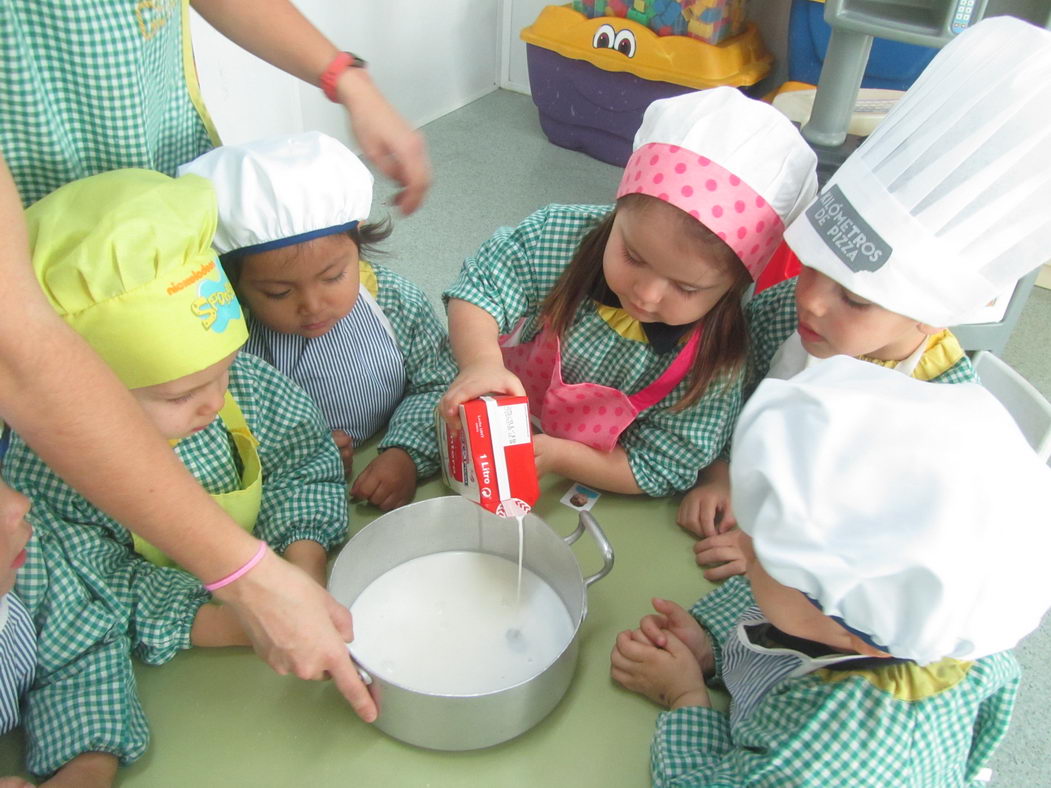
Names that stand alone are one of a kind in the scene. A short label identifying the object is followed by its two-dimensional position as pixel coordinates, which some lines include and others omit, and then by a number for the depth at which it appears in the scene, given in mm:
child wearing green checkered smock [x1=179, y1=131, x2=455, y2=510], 748
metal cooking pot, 592
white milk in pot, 690
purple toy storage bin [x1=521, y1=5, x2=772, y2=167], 1943
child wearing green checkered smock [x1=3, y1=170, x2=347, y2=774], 557
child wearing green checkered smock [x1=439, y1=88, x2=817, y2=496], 711
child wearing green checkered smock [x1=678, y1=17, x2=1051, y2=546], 624
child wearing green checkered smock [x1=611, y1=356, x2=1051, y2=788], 439
